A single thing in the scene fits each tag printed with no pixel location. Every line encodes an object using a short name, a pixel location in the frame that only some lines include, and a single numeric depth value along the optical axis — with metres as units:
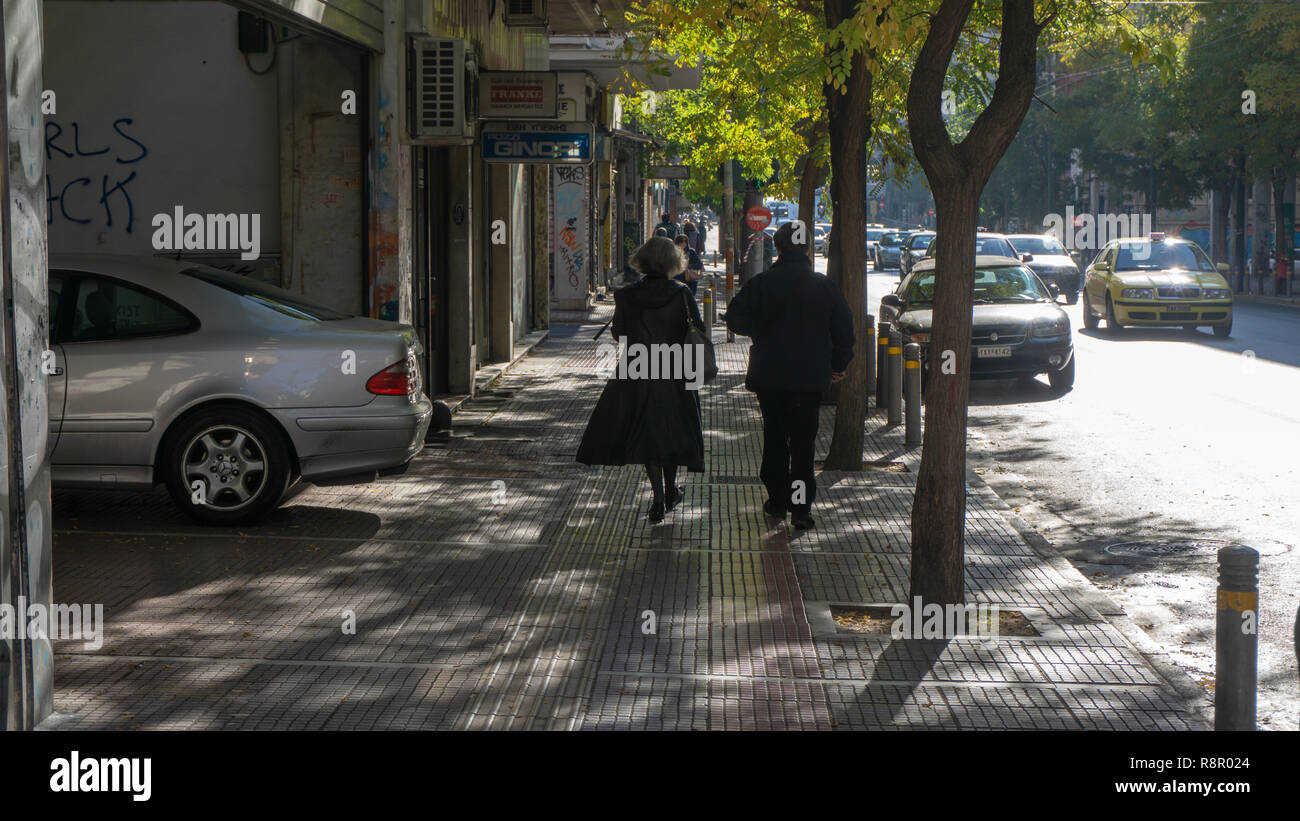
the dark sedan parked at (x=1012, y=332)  17.12
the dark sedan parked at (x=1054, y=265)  33.28
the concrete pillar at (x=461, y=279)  16.17
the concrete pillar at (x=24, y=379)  5.23
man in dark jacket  9.16
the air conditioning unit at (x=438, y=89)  12.75
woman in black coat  9.26
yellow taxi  24.78
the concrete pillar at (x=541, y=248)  25.80
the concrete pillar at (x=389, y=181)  12.55
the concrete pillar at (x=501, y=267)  19.62
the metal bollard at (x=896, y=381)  14.20
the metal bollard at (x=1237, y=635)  4.85
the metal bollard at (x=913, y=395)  12.92
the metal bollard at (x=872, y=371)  16.73
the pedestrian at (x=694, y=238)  31.37
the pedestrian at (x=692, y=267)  26.27
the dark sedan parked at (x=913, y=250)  39.44
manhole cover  8.98
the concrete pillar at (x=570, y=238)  30.16
